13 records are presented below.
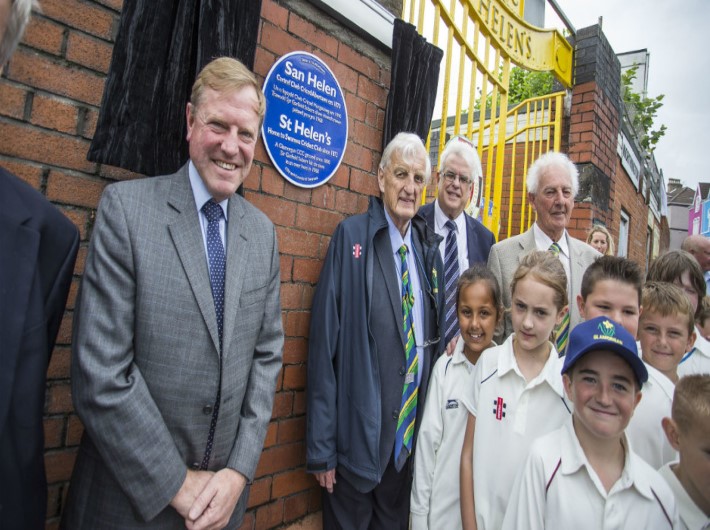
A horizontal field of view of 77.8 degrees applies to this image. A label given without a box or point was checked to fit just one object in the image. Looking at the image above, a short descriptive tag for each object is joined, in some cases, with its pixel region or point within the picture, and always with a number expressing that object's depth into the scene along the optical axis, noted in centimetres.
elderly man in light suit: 258
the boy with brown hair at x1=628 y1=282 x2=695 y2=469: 171
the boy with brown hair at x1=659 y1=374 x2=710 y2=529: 131
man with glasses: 263
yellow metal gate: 315
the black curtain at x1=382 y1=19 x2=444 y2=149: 253
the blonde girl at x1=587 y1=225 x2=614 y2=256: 416
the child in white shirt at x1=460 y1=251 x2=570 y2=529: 166
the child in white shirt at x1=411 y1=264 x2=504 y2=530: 185
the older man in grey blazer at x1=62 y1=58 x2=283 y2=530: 119
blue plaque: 207
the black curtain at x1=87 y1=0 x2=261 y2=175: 150
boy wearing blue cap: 133
